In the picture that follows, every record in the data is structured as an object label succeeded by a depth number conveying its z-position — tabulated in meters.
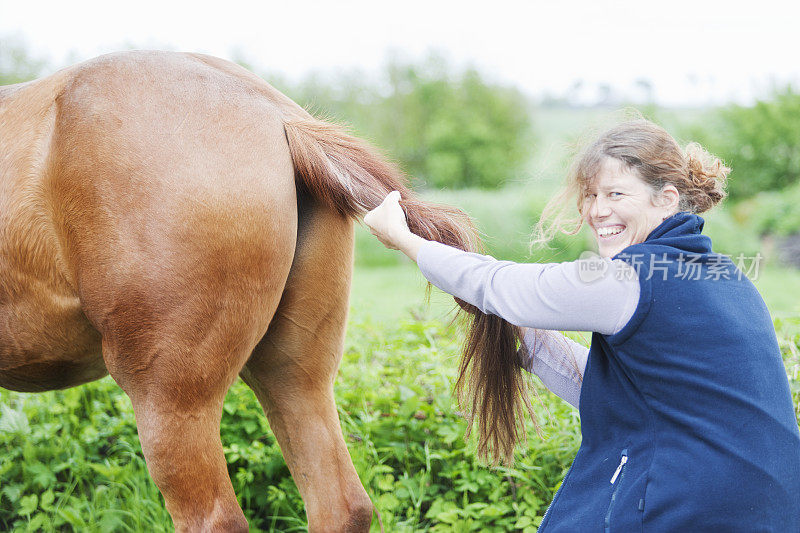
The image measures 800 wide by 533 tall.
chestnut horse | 5.42
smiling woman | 5.22
